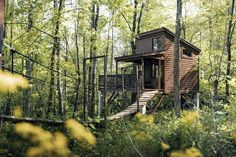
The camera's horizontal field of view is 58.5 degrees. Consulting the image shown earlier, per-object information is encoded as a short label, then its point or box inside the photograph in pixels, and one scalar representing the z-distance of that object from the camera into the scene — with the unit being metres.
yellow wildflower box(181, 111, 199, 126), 4.18
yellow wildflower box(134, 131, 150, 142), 5.55
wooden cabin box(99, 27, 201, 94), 13.62
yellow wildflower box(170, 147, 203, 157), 3.00
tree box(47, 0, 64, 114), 9.68
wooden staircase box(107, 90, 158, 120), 9.64
